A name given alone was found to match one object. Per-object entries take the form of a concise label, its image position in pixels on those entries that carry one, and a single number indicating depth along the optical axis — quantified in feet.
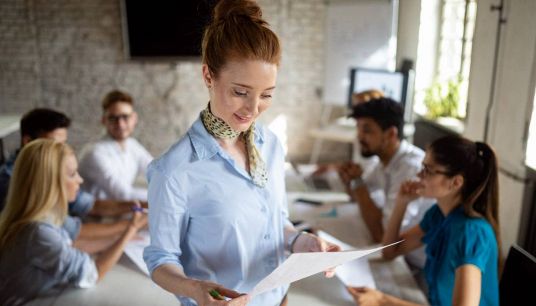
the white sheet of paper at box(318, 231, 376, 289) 5.35
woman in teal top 4.66
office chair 4.55
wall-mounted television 16.76
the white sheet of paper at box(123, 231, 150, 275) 5.67
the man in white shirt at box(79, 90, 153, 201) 8.01
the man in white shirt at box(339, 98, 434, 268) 7.30
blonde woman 5.05
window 12.98
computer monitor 13.05
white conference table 5.00
